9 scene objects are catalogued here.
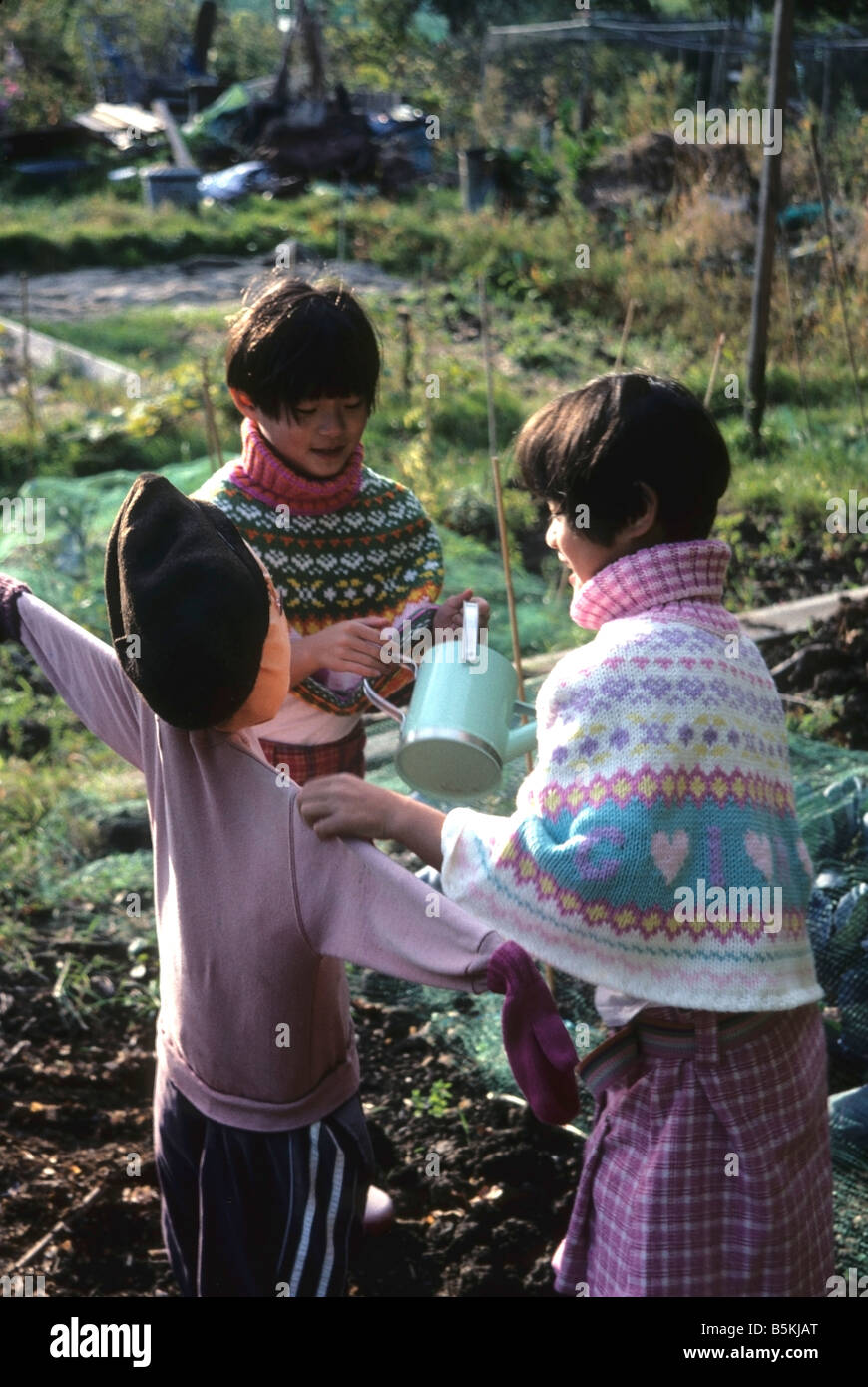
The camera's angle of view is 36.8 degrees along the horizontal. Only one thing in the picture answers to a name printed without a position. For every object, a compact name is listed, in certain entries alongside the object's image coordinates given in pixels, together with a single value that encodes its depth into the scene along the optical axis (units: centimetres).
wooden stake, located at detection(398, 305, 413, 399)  629
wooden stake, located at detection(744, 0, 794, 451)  499
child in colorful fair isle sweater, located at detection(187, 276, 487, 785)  184
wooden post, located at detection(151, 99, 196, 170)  1338
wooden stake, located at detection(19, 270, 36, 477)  521
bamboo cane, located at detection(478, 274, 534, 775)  211
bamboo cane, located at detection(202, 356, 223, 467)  331
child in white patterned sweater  130
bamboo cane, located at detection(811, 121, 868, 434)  441
